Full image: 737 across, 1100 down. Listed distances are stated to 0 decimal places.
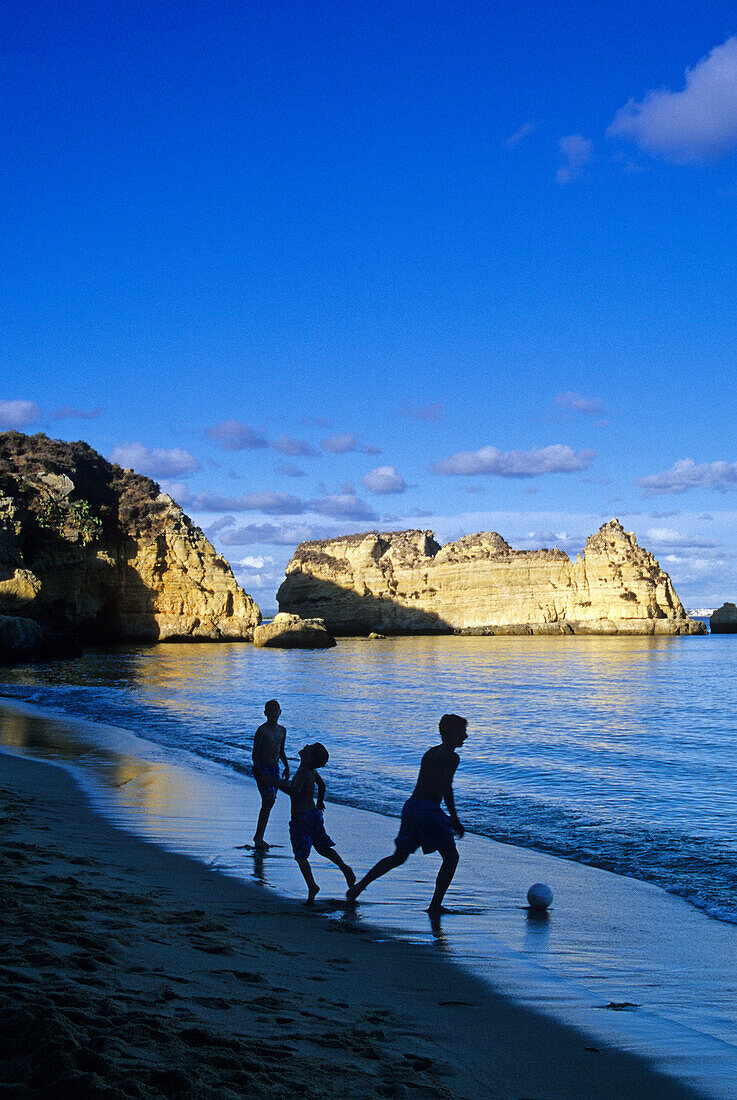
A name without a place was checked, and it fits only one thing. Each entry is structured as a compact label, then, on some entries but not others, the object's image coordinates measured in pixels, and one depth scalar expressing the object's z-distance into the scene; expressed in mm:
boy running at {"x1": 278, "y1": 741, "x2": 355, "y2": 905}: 6297
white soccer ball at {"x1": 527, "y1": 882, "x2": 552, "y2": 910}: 6344
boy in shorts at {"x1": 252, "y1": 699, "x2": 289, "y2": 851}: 7922
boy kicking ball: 5820
